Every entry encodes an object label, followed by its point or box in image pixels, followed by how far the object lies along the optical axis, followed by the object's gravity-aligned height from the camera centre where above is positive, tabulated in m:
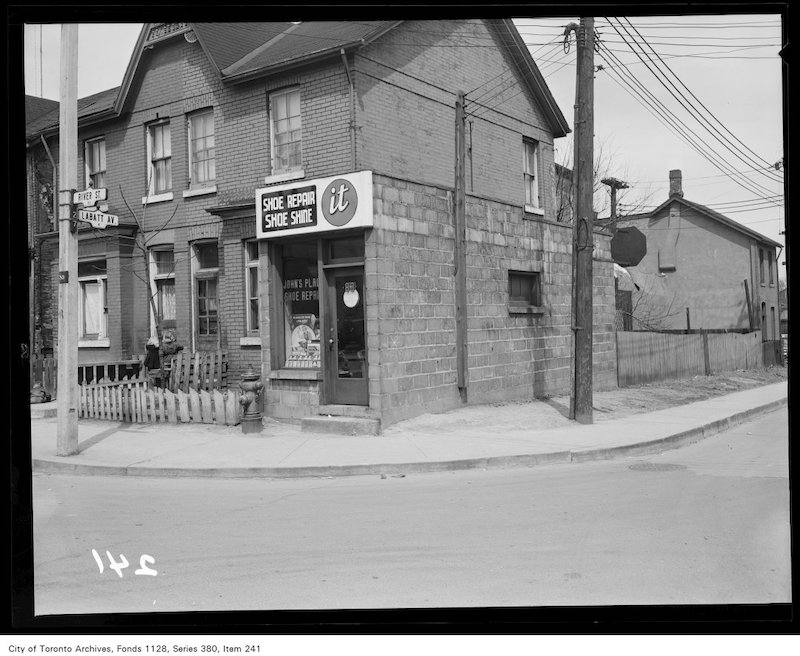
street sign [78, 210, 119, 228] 9.88 +1.45
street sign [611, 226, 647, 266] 15.98 +1.56
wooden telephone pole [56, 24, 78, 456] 9.81 +0.58
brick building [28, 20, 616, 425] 12.41 +2.02
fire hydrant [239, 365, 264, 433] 11.66 -1.33
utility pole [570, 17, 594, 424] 12.28 +1.46
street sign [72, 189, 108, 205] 9.76 +1.73
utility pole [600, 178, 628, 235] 33.03 +6.02
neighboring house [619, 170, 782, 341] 32.88 +1.92
